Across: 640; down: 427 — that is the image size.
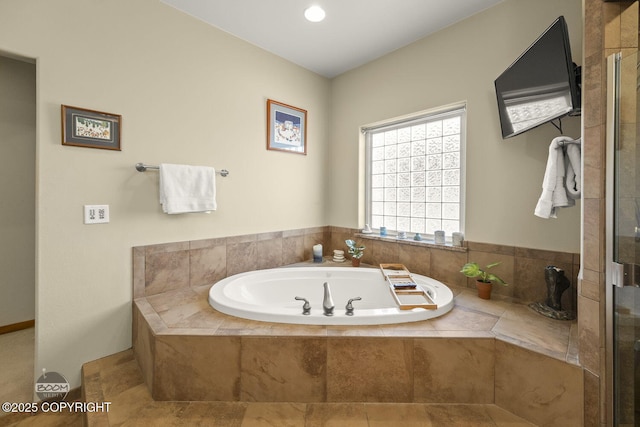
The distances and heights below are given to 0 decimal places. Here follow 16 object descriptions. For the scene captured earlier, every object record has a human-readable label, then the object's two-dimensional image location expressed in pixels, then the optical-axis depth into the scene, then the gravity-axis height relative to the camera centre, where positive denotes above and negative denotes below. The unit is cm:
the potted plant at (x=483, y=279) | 198 -48
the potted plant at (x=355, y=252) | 275 -41
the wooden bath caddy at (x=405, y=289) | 169 -57
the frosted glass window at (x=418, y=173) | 240 +37
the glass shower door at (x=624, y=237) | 110 -10
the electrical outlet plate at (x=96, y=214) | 175 -3
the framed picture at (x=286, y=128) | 271 +85
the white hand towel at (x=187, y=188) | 197 +16
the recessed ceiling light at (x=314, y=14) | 208 +151
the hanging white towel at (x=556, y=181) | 156 +18
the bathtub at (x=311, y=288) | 195 -62
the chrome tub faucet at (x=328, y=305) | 161 -55
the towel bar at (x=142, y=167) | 192 +30
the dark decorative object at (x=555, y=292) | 167 -50
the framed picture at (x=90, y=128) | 167 +51
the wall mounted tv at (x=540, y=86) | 141 +73
